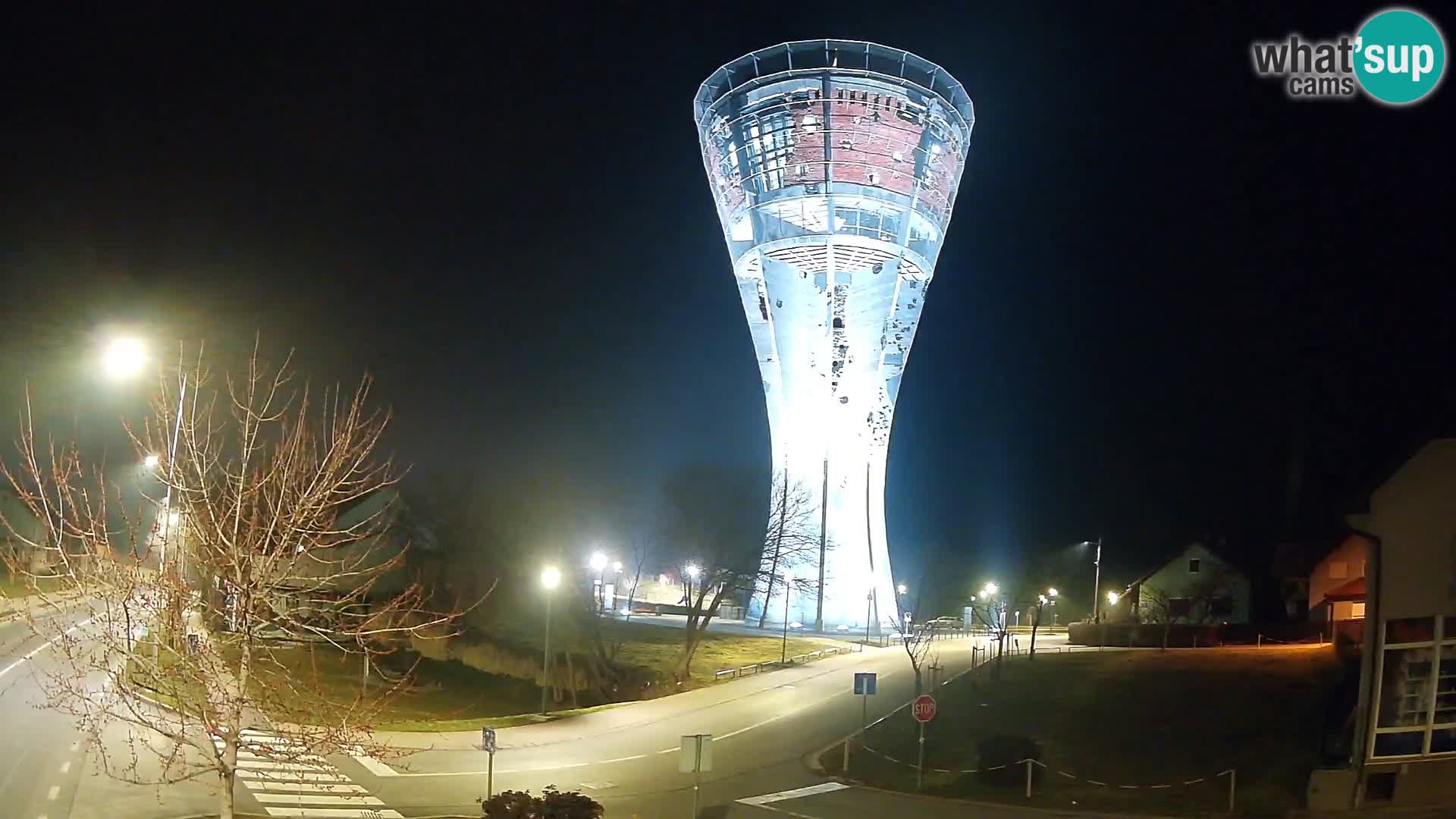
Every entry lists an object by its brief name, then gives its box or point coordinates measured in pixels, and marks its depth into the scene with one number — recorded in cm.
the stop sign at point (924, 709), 2070
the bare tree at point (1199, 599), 6012
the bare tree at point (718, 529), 4456
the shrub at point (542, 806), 1327
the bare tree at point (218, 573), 1031
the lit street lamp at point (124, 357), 1473
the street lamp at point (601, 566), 5169
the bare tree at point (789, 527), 4766
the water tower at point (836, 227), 4888
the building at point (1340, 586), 4144
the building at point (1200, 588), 6091
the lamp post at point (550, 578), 2598
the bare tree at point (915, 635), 4570
